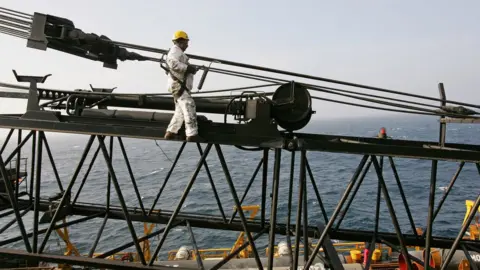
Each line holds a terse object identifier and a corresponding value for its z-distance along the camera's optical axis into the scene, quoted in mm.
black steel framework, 7508
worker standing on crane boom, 7242
